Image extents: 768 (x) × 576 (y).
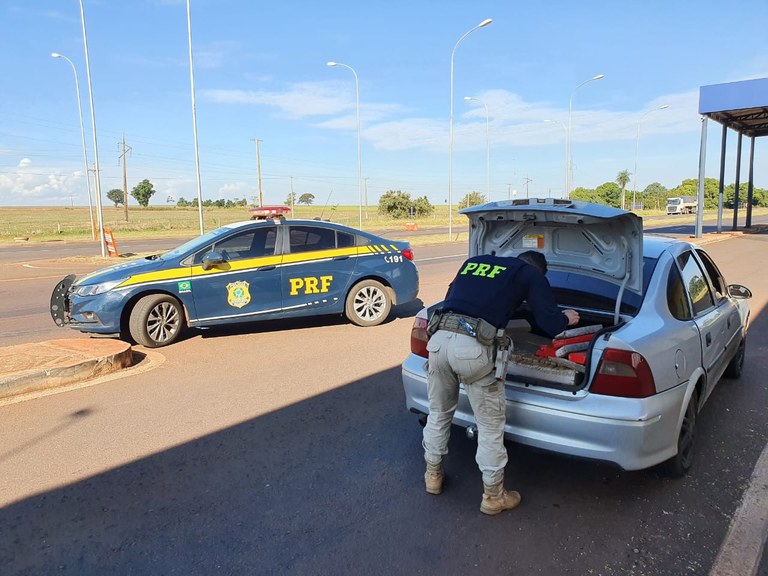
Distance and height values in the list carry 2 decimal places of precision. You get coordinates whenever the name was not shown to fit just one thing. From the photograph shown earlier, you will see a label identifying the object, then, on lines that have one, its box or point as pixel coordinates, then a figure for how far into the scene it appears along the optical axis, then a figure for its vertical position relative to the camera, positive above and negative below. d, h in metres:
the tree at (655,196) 108.88 +1.94
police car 6.73 -0.90
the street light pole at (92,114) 19.64 +3.72
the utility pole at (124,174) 52.56 +3.71
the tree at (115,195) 150.38 +5.27
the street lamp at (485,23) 25.00 +8.14
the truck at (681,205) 74.38 -0.03
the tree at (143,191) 114.38 +4.69
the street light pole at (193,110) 20.08 +3.75
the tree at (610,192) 91.75 +2.45
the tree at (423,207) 75.50 +0.34
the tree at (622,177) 94.06 +4.88
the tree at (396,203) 68.94 +0.83
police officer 2.98 -0.69
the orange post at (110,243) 19.61 -0.96
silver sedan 3.03 -0.84
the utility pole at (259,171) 51.79 +3.80
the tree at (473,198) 70.50 +1.33
